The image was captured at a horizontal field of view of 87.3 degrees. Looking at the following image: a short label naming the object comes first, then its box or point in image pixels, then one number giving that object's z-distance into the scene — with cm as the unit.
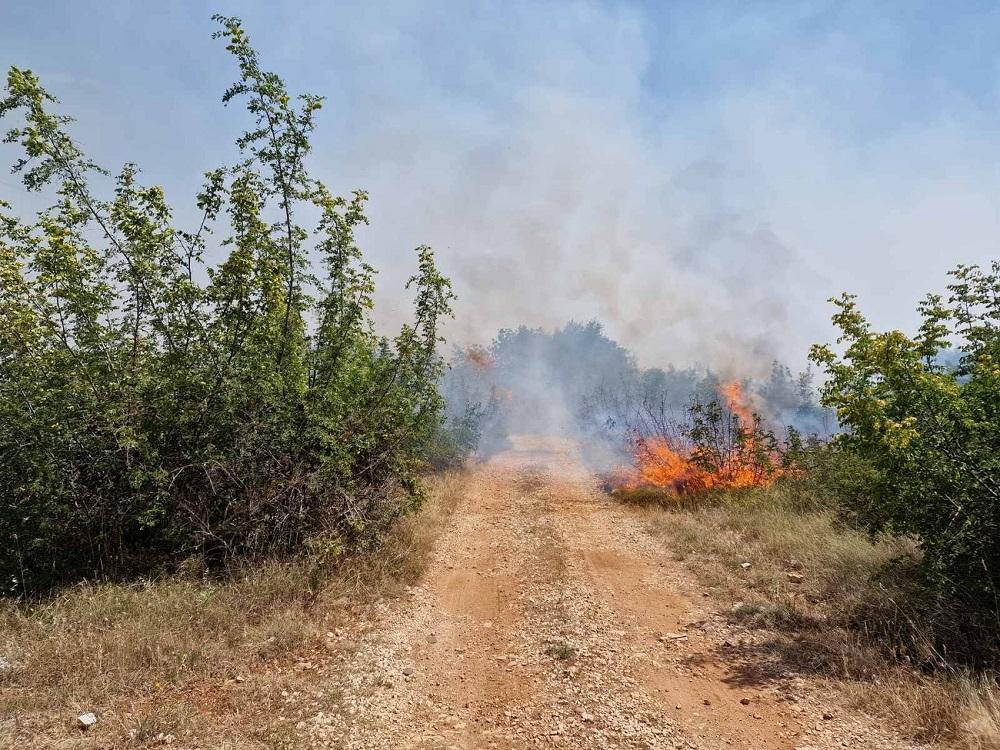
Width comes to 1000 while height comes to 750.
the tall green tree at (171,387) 663
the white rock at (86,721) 424
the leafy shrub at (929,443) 514
